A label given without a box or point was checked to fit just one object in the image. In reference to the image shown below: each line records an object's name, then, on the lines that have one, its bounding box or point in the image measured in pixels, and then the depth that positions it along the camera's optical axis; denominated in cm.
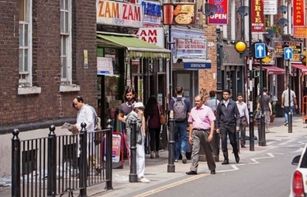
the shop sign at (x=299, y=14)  4988
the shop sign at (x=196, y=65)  2968
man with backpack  2097
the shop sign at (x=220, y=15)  3244
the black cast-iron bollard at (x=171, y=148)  1802
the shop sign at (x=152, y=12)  2569
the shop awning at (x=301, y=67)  5203
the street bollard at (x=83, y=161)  1348
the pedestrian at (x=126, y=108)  1880
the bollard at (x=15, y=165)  1106
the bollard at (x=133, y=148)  1596
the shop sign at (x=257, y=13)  3550
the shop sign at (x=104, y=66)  2148
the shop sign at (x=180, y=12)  2511
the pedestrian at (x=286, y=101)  3950
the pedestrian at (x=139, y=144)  1642
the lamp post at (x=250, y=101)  2516
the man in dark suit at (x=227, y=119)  2052
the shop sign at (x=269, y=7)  3725
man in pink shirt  1772
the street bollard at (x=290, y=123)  3462
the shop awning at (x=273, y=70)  4559
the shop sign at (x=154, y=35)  2512
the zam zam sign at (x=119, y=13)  2158
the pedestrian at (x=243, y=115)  2640
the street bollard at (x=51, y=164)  1211
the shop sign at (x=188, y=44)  2809
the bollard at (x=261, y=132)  2647
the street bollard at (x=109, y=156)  1481
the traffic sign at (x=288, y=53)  3659
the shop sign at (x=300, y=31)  4888
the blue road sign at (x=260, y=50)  2868
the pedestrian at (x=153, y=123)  2177
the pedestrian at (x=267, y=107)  3555
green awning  2092
